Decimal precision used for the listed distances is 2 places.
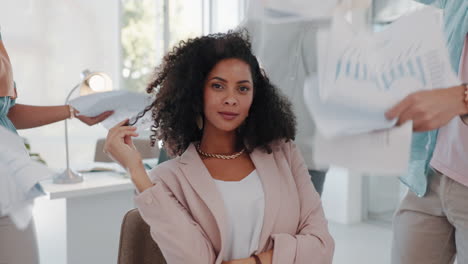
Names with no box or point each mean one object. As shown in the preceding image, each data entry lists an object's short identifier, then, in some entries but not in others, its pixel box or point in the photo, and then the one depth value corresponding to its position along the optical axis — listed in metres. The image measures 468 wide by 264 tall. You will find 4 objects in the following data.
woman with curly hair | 1.38
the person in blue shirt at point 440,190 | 1.21
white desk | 2.58
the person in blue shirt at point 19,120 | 1.23
